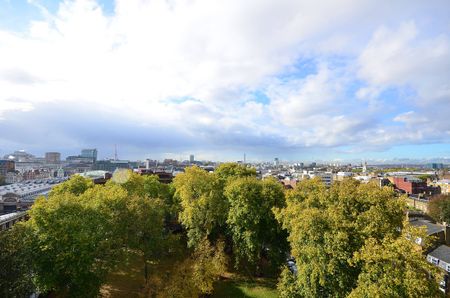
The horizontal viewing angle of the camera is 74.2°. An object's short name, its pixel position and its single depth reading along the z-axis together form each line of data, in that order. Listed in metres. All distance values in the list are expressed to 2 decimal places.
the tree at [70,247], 18.62
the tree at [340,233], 16.70
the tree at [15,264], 16.20
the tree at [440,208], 51.84
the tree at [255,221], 27.36
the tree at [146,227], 23.95
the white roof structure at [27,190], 60.66
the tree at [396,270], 13.65
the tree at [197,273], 19.73
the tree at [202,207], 29.91
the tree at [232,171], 41.78
